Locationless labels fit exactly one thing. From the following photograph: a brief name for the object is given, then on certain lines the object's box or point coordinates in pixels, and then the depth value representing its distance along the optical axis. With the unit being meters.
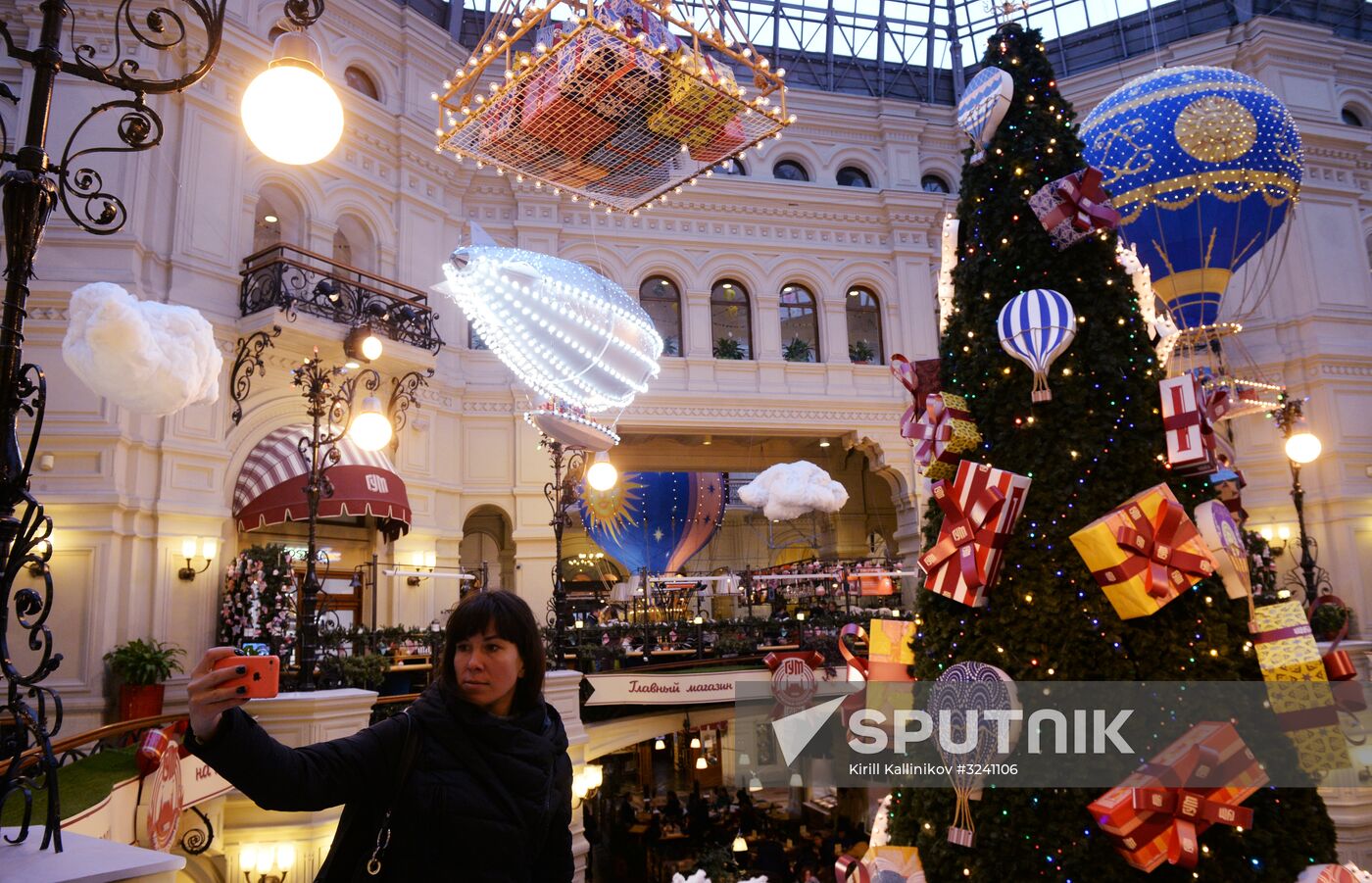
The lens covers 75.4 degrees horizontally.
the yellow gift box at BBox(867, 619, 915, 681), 4.96
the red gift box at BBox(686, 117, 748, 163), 6.52
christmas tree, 3.96
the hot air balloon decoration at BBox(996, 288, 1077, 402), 4.39
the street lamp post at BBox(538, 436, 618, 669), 10.32
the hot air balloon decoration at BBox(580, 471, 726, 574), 17.17
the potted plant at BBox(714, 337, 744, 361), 18.19
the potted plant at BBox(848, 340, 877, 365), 18.95
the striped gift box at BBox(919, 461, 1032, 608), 4.35
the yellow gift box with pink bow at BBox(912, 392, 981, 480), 4.71
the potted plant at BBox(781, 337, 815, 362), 18.55
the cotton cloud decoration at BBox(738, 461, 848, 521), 16.23
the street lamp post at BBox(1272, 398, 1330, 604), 11.36
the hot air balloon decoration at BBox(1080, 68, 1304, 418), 10.82
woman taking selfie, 1.79
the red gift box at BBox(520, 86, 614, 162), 5.96
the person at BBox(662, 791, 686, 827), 15.97
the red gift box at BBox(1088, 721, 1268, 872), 3.76
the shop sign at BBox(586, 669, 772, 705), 11.92
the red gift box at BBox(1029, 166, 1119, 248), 4.52
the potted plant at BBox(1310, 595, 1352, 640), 11.77
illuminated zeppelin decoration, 7.11
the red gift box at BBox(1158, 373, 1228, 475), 4.25
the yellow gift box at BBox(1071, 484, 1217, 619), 4.01
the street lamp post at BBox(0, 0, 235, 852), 2.40
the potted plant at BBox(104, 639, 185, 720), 9.92
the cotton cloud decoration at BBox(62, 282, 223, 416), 5.63
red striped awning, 11.57
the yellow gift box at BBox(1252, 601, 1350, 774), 4.07
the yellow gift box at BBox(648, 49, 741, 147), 5.91
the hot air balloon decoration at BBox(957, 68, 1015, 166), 4.94
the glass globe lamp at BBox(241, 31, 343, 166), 3.03
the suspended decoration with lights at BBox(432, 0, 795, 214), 5.62
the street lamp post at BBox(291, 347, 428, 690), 7.52
